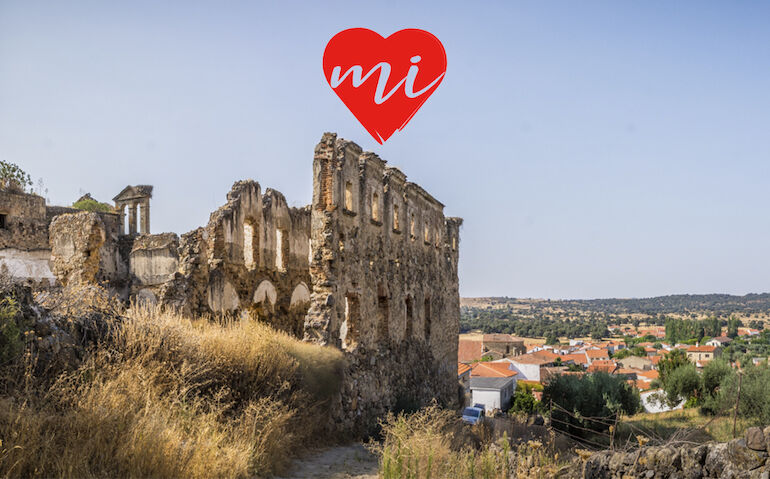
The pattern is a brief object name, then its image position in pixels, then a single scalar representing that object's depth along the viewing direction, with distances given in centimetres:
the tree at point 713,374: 3123
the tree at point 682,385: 3356
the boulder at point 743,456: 719
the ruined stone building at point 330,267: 1438
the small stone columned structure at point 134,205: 3572
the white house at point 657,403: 3569
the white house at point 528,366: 6412
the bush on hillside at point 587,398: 2386
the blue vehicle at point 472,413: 2591
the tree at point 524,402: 4194
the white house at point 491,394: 4753
